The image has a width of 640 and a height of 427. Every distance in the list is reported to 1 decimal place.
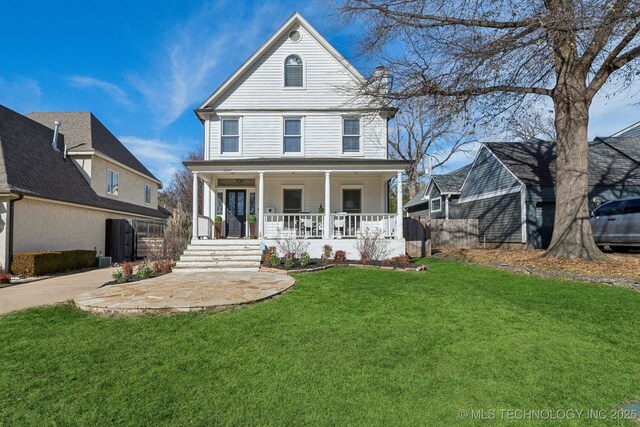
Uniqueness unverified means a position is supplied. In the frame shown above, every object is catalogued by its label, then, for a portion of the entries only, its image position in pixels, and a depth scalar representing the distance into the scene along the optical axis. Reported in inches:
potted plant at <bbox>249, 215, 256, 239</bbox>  510.9
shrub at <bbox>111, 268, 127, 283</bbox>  294.5
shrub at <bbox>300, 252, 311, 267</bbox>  377.4
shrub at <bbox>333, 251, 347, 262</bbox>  420.7
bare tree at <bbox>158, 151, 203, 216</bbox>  1487.5
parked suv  397.1
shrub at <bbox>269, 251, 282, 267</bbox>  378.0
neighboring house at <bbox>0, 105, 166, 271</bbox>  394.0
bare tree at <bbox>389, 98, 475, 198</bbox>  1071.6
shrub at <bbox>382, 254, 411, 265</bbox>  387.0
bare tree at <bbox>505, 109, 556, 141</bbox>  1029.1
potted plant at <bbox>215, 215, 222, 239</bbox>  519.3
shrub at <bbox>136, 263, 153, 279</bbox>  319.9
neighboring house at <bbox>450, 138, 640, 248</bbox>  578.2
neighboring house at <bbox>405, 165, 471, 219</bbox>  836.0
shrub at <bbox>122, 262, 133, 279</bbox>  316.5
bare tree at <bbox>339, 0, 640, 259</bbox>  324.5
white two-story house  530.6
